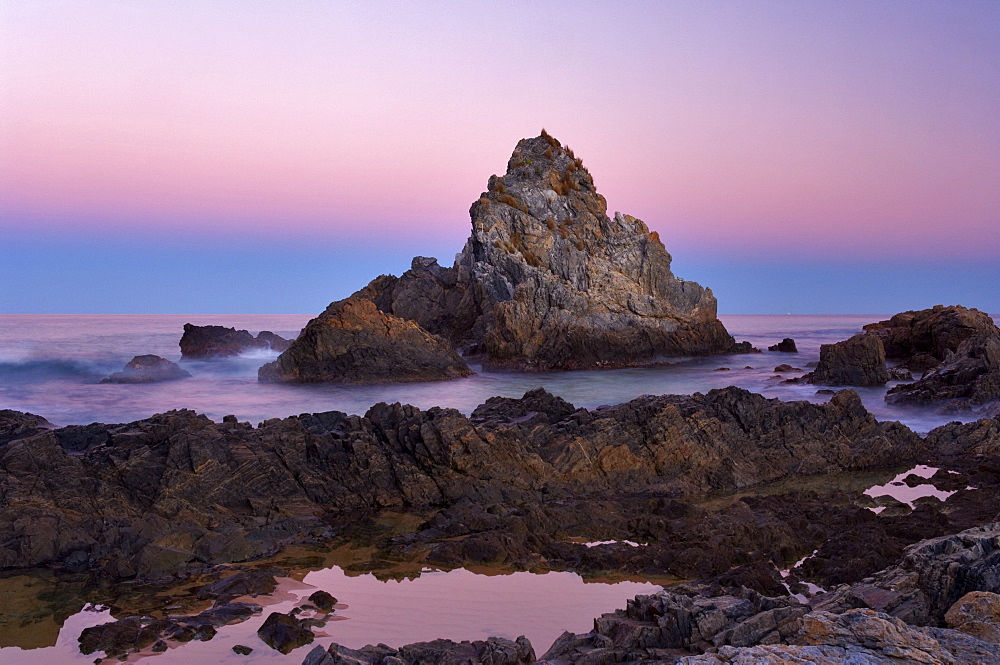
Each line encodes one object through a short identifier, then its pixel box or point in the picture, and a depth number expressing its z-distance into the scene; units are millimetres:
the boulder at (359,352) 26438
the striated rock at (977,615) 4102
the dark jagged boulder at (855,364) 23859
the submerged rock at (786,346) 43331
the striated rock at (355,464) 8195
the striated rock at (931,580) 4770
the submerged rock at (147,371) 27844
